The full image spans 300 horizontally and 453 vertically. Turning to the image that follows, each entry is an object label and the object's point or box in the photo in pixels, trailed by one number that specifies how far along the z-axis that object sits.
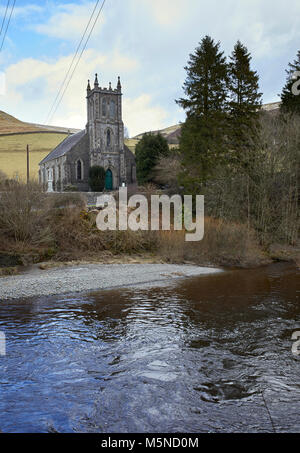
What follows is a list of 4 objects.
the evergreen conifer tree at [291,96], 32.76
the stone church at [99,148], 55.31
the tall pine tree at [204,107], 30.38
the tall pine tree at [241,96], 30.41
